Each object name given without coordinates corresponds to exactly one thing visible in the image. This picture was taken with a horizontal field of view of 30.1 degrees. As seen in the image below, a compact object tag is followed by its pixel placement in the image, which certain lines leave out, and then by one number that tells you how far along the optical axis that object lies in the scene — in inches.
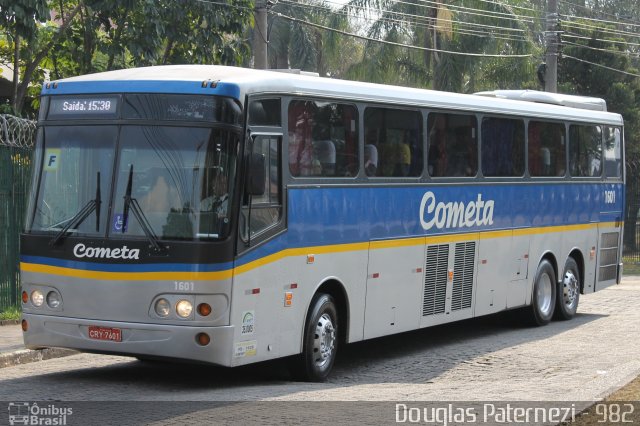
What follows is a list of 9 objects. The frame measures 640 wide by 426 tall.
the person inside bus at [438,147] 605.9
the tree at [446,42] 1764.3
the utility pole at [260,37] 804.6
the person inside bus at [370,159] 543.6
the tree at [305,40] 2020.2
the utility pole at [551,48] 1264.8
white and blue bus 441.4
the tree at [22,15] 689.6
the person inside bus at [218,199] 442.3
